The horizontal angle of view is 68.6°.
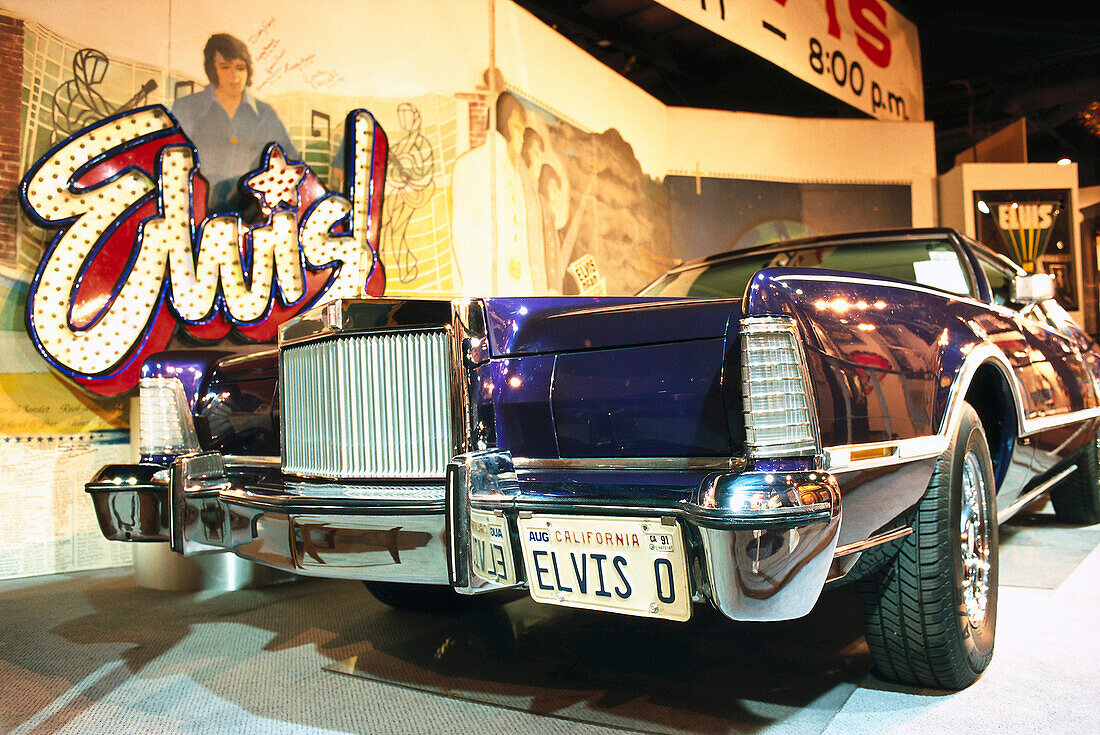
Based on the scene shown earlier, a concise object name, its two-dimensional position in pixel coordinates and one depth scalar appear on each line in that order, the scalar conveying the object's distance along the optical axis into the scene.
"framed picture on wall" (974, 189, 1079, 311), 8.62
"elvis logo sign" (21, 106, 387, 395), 4.04
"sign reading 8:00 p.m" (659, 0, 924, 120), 6.66
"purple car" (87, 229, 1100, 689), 1.53
